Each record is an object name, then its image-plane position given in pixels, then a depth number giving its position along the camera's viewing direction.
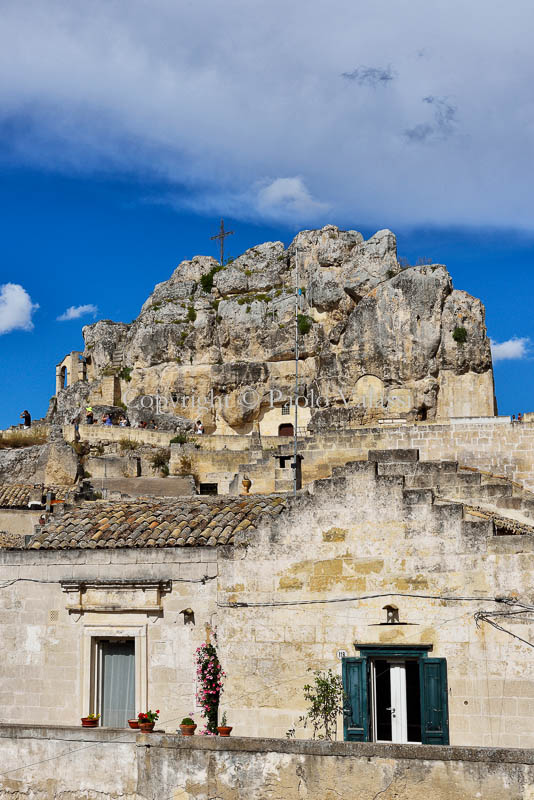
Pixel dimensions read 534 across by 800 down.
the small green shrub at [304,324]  60.22
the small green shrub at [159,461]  41.16
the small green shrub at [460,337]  52.78
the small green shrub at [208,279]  69.62
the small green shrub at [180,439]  44.43
